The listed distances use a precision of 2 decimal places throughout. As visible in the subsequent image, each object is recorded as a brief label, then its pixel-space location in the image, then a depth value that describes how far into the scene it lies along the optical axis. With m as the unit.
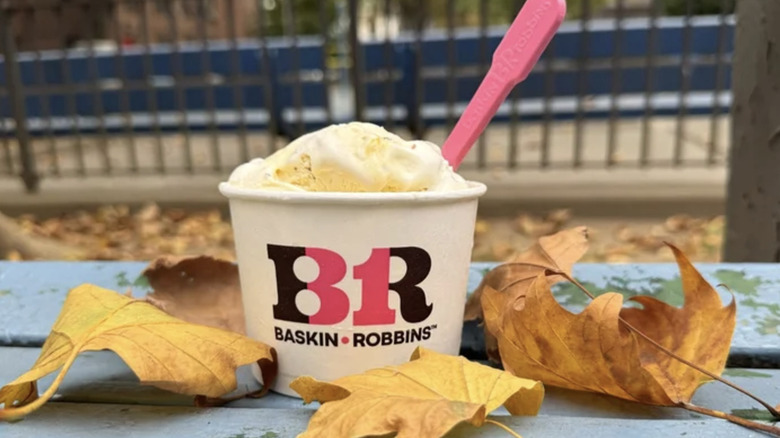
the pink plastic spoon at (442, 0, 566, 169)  0.42
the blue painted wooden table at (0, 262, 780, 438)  0.38
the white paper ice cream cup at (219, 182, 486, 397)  0.41
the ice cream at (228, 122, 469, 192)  0.42
